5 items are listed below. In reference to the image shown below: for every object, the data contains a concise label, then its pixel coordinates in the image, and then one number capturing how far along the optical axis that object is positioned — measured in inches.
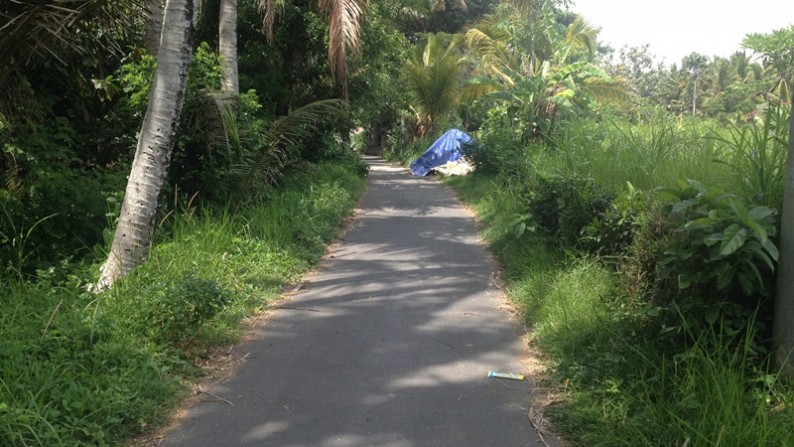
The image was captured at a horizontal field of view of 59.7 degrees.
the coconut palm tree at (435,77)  1184.8
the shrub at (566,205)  284.7
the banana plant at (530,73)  682.8
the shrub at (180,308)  207.9
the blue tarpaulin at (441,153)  1005.0
